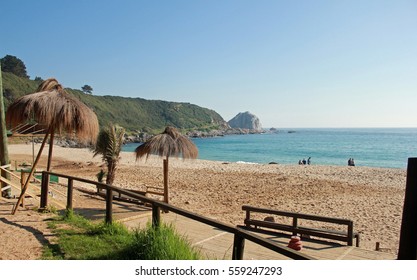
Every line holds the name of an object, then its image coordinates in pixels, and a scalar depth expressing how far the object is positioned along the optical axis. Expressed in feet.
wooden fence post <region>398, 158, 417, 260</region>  6.61
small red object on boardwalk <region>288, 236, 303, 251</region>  15.92
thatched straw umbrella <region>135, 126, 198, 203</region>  27.27
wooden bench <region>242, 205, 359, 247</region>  17.61
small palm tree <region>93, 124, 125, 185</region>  37.09
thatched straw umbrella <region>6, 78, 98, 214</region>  18.25
